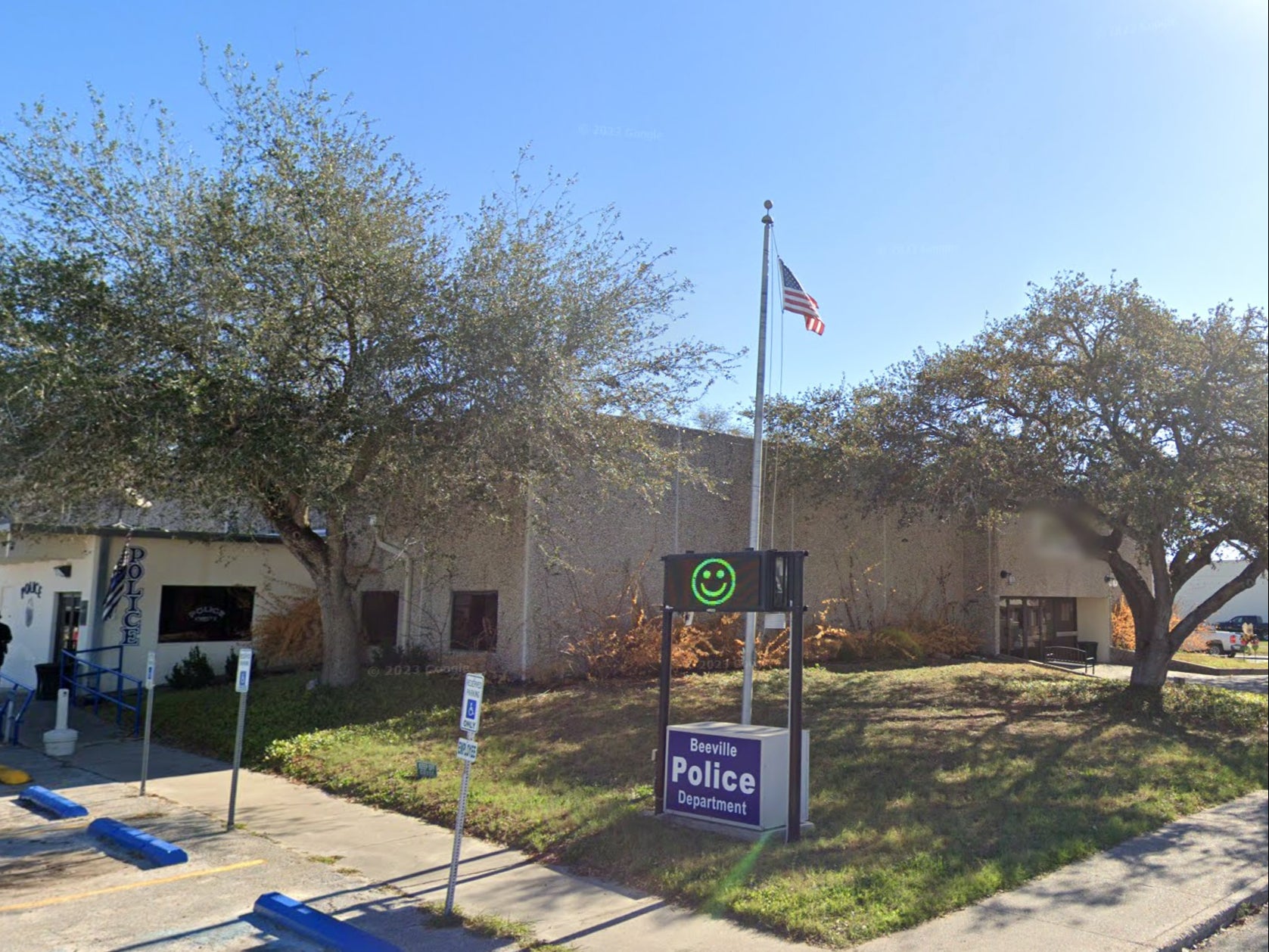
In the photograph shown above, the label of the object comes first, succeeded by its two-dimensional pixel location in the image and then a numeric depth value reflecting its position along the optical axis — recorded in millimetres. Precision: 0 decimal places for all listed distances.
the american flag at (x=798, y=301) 13930
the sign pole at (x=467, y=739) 6480
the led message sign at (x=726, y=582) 8547
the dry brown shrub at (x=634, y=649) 16609
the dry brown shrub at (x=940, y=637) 23016
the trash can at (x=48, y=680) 18078
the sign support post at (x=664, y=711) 8787
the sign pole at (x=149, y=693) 10500
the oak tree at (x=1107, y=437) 13500
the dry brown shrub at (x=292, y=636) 20297
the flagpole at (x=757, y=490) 11945
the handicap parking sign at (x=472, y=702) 6707
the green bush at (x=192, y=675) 17859
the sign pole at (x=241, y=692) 9102
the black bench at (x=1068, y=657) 27859
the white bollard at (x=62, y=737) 12766
